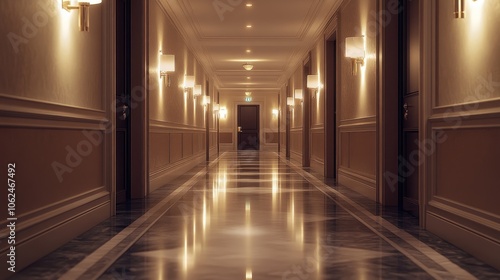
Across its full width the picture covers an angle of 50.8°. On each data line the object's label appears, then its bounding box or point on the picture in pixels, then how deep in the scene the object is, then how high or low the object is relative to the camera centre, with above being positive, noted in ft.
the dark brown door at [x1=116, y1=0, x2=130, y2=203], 23.24 +1.94
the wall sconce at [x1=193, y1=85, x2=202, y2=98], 46.82 +4.87
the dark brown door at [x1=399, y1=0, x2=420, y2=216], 19.71 +1.22
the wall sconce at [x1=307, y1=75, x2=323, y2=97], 39.75 +4.68
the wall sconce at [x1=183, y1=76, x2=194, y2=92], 40.27 +4.75
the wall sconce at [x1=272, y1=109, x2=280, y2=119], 87.86 +5.22
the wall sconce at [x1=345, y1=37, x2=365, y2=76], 25.12 +4.50
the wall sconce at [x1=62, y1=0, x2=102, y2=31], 14.47 +3.76
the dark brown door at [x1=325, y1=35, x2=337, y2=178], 35.68 +1.39
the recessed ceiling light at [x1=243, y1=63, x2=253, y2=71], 53.45 +7.93
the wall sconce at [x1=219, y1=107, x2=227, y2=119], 89.66 +5.37
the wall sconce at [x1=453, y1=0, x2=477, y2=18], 13.21 +3.40
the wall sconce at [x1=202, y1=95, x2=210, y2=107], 57.95 +4.96
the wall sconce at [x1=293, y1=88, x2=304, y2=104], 49.80 +4.95
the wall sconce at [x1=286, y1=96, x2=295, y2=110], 61.96 +5.02
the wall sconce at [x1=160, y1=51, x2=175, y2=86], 28.68 +4.43
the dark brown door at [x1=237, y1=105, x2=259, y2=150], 95.30 +3.24
